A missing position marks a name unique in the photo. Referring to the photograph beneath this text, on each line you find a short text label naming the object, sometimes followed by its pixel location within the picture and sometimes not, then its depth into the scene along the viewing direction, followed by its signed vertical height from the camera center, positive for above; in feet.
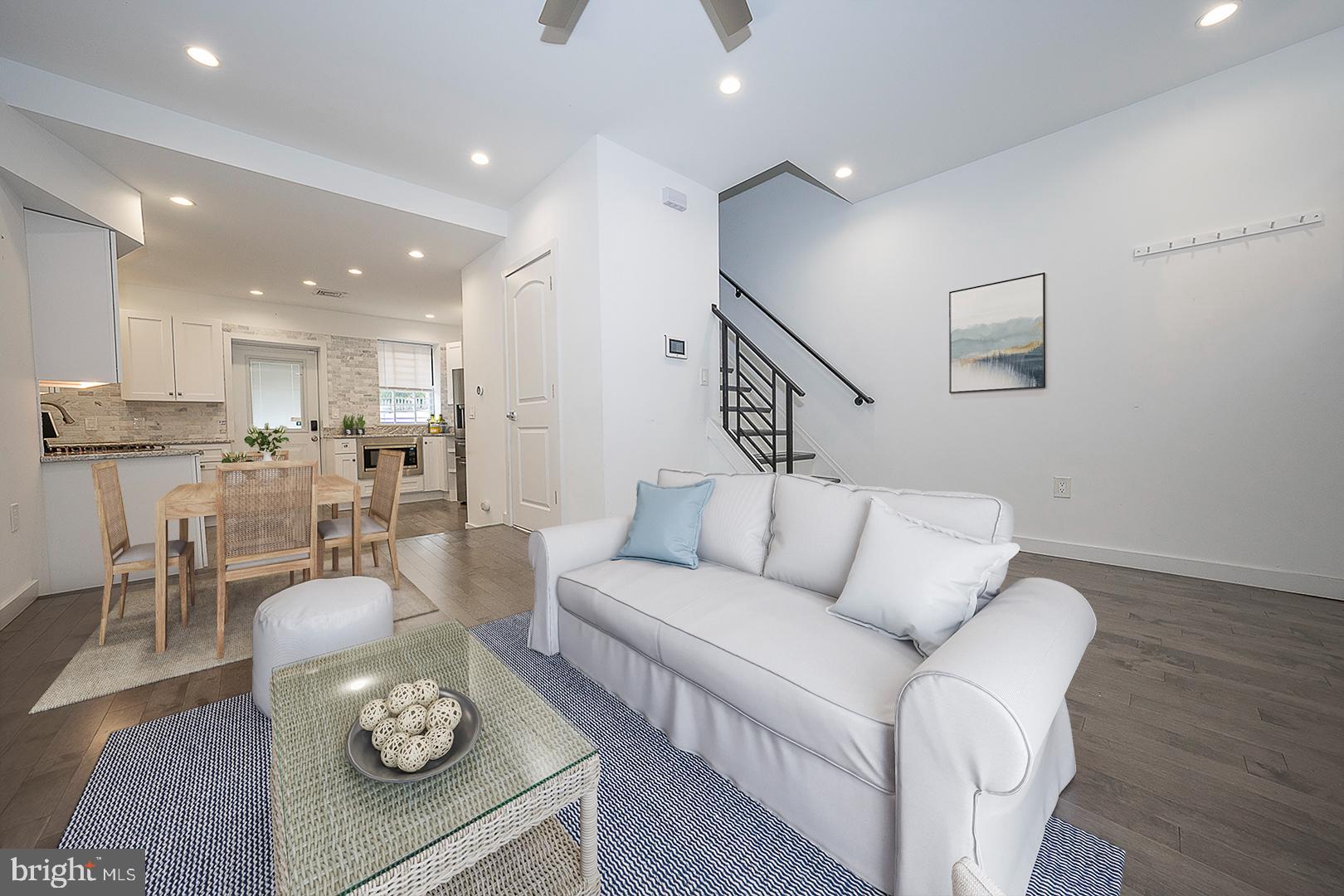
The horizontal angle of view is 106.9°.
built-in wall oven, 21.97 -0.31
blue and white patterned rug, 3.74 -3.22
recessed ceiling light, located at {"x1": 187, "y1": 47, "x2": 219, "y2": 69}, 8.32 +6.59
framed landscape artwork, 11.61 +2.39
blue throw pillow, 6.81 -1.23
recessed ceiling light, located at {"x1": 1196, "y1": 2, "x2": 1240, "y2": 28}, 7.88 +6.68
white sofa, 3.04 -1.92
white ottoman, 5.51 -2.04
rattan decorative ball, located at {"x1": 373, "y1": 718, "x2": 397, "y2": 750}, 3.30 -1.95
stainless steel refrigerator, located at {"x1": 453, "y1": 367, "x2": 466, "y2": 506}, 20.75 +0.34
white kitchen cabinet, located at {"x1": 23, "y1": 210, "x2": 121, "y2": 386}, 10.12 +3.10
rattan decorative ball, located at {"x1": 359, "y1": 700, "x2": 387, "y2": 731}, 3.48 -1.92
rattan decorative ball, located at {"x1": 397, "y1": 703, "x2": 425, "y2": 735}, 3.37 -1.90
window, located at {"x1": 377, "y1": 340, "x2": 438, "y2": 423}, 24.04 +2.97
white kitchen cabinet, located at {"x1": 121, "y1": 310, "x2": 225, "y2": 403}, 17.74 +3.24
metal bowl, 3.13 -2.08
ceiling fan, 6.36 +5.65
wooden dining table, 7.33 -0.98
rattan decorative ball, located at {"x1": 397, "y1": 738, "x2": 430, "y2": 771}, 3.16 -1.99
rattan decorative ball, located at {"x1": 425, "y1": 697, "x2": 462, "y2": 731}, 3.42 -1.89
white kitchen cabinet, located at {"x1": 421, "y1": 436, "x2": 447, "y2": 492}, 23.32 -1.01
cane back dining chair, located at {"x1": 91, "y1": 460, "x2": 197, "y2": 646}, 7.46 -1.69
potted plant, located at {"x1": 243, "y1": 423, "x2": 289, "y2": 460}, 10.30 +0.09
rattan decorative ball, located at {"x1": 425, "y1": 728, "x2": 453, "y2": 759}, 3.26 -1.98
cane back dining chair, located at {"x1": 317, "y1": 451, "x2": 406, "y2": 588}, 9.85 -1.65
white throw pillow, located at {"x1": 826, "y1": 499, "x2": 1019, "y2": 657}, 4.34 -1.32
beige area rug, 6.47 -3.01
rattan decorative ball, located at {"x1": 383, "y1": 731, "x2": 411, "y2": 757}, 3.22 -1.95
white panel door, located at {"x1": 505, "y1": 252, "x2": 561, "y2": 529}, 12.92 +1.20
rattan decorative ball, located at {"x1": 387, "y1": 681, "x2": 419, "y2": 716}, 3.59 -1.86
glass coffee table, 2.66 -2.16
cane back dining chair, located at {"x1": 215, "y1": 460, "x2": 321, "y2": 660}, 7.32 -1.21
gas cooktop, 10.96 -0.02
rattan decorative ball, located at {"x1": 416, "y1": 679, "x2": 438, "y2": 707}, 3.72 -1.88
